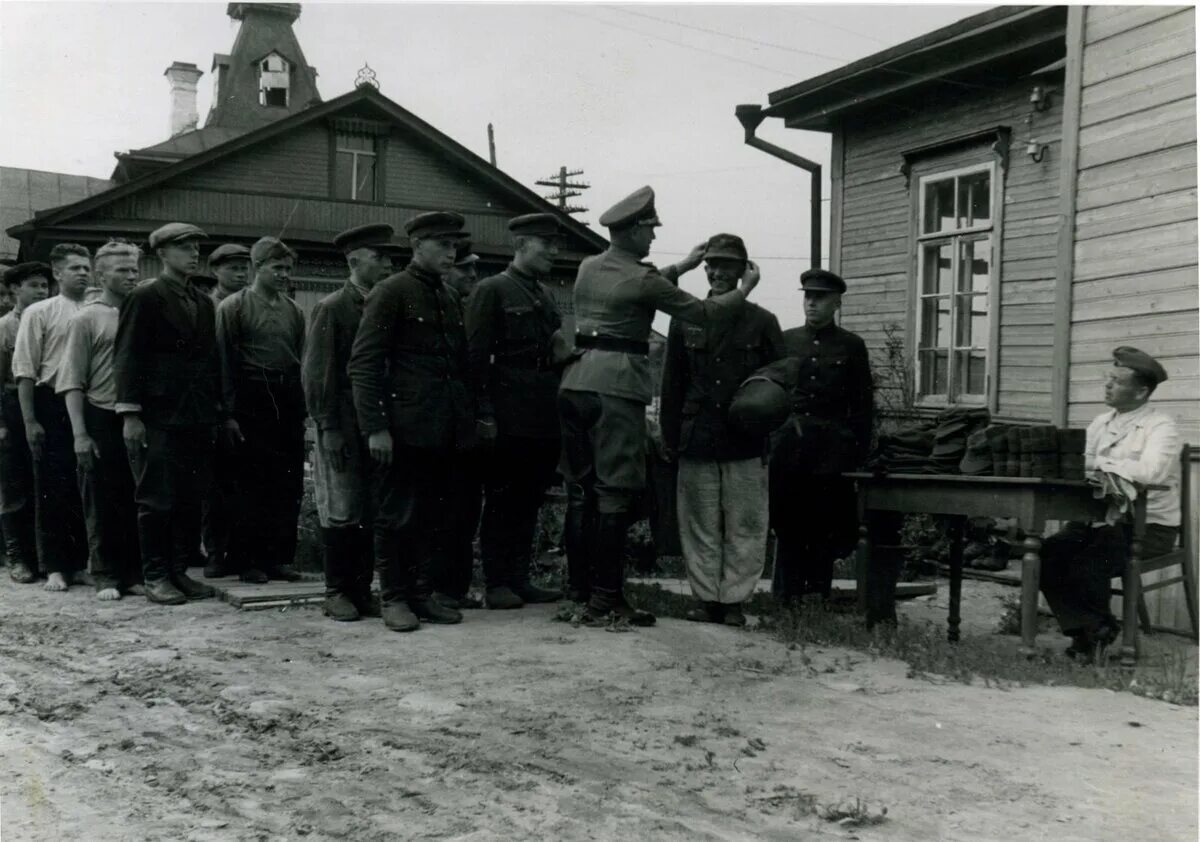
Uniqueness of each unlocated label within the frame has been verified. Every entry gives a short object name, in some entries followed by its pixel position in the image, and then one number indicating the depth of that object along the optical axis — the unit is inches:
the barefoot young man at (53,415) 288.5
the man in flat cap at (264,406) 297.1
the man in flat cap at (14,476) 307.4
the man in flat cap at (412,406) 230.4
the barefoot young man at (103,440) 271.7
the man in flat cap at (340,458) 242.5
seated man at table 227.9
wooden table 221.0
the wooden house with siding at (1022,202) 271.4
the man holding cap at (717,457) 250.8
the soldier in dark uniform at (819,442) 271.0
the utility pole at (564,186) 1605.6
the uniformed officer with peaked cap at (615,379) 237.0
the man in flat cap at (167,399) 258.8
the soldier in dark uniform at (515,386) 253.9
